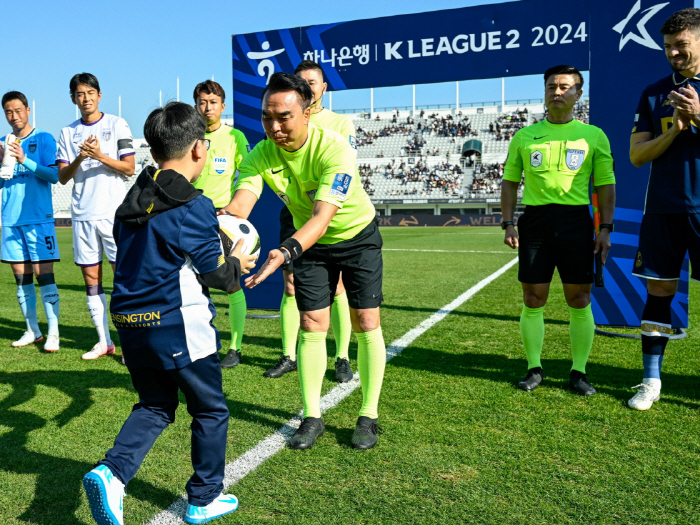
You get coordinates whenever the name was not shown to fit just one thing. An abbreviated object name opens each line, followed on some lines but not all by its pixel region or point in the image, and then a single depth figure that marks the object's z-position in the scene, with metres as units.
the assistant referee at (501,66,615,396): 4.06
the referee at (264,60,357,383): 4.50
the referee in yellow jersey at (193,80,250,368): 5.06
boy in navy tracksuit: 2.15
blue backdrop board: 6.00
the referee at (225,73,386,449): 3.12
